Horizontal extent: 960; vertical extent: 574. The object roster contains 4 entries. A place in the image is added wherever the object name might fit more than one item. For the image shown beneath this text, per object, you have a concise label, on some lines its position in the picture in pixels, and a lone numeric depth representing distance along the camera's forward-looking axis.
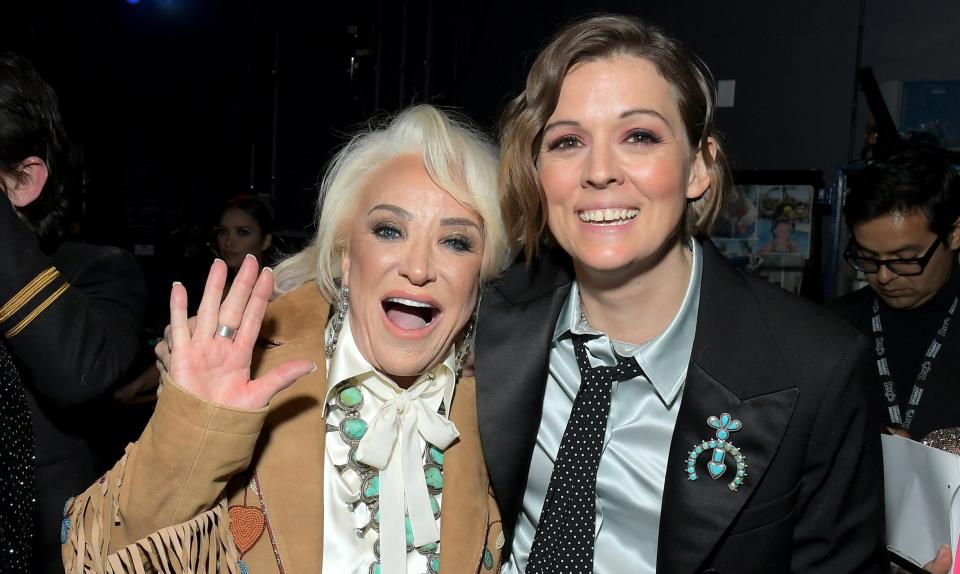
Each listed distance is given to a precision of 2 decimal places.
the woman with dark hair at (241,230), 4.64
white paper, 1.59
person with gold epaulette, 1.65
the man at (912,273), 2.50
